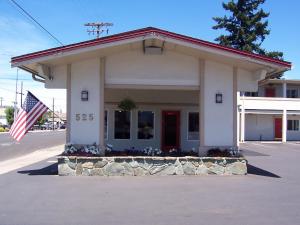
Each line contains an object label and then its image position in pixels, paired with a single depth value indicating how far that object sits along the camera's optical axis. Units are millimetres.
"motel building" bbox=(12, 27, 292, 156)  9604
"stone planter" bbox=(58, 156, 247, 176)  9512
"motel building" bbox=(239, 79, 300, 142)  27171
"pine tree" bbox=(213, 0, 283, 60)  31938
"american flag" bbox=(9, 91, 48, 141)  10124
